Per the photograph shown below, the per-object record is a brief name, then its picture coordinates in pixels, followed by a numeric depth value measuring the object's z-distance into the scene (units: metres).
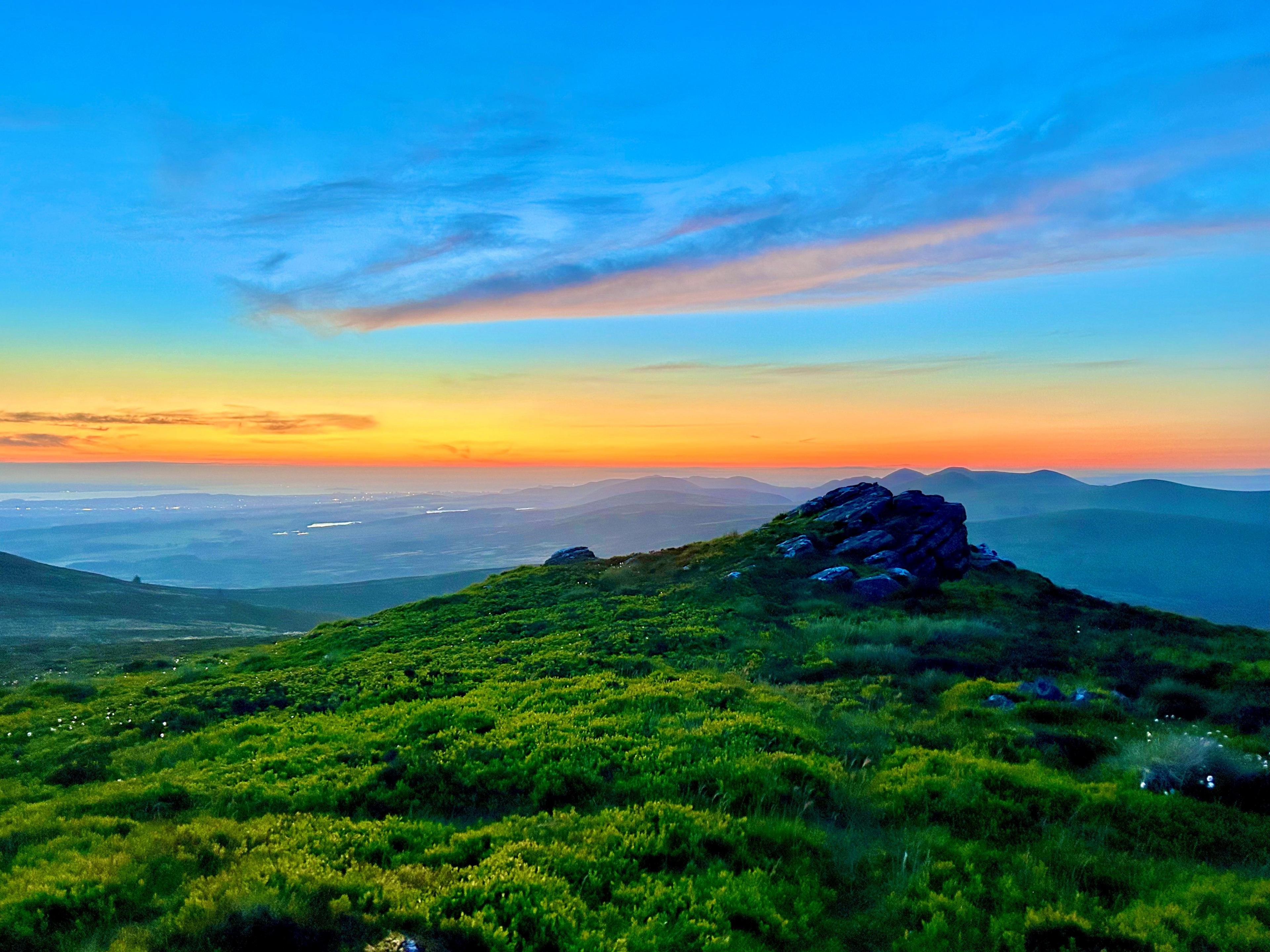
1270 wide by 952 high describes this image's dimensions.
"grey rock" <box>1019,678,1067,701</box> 18.31
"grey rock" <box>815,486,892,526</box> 47.75
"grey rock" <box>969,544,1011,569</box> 47.17
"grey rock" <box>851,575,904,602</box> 34.59
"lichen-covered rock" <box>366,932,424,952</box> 7.29
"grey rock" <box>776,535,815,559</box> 42.66
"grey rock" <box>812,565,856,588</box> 36.62
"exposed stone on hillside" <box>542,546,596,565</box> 57.31
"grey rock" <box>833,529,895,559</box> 42.66
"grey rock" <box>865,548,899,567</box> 40.34
